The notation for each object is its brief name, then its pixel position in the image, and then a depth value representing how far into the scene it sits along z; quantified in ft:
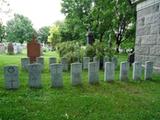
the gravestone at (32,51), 20.90
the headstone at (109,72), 15.50
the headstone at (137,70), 16.25
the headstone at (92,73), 14.88
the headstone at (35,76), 13.17
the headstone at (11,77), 12.85
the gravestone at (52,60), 21.25
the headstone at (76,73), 14.23
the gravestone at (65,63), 20.77
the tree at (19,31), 99.80
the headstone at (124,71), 16.01
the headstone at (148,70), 16.44
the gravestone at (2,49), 48.80
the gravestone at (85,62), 21.88
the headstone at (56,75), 13.58
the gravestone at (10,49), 44.68
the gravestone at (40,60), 20.75
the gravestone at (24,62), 20.95
